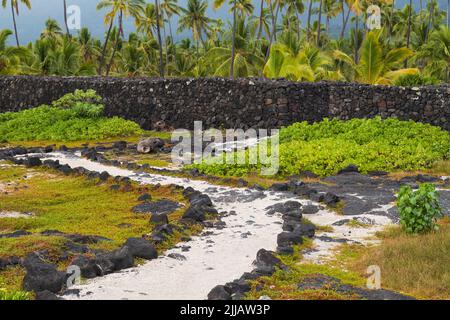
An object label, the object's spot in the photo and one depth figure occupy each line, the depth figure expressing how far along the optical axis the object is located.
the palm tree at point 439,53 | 30.05
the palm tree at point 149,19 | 54.50
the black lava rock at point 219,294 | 7.24
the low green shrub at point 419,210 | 10.34
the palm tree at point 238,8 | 30.83
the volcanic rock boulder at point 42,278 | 7.80
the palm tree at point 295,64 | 26.09
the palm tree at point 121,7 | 38.53
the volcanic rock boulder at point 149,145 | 21.14
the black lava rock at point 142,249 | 9.38
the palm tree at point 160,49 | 41.16
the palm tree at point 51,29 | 59.59
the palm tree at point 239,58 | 31.58
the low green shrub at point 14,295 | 7.28
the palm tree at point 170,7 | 56.53
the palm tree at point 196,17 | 56.28
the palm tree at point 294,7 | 57.28
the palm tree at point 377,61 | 23.48
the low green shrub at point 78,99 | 27.27
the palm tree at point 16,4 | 47.25
